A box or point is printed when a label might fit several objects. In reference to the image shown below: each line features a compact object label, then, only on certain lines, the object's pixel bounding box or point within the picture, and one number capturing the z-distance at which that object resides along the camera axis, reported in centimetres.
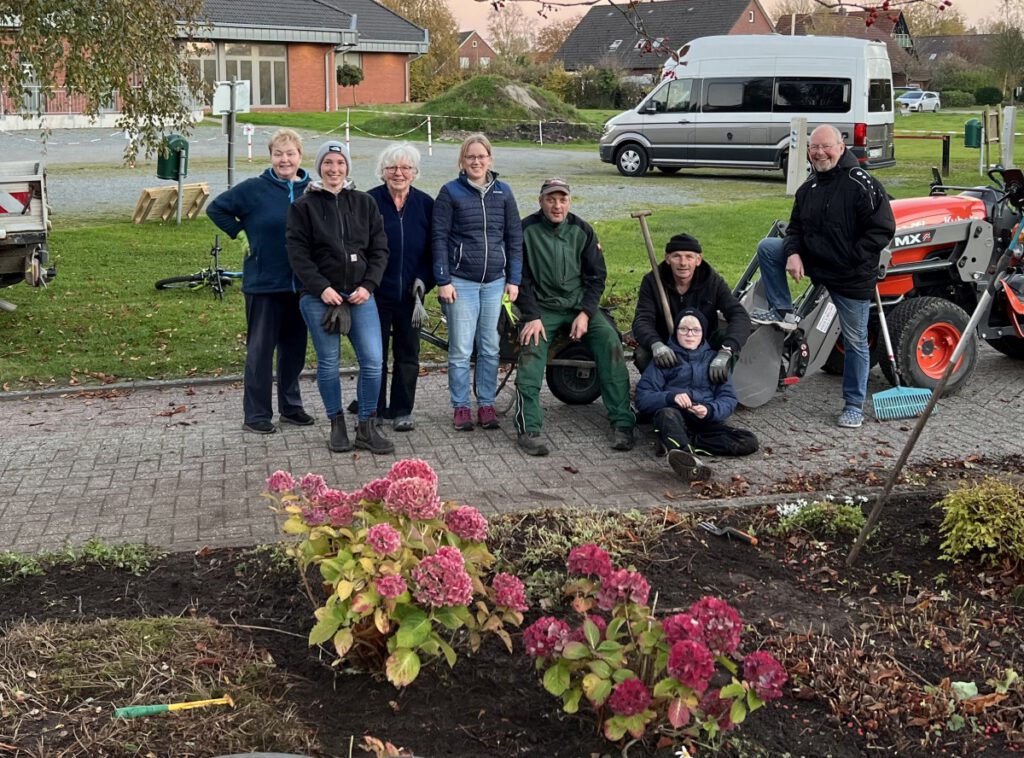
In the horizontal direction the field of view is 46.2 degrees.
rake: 780
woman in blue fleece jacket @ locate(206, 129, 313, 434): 724
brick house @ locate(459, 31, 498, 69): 9989
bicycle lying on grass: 1174
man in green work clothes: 731
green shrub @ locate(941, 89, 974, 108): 6806
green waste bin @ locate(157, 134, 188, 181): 1552
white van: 2491
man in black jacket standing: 740
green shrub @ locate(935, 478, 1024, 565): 474
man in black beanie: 720
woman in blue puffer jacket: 723
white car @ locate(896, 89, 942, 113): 6322
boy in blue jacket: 688
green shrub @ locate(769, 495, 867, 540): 530
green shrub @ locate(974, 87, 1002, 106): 6825
